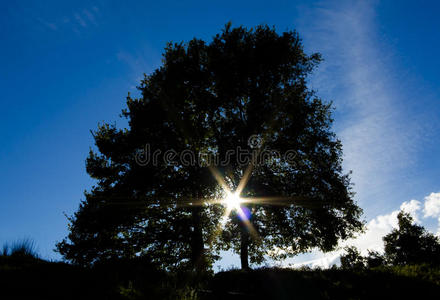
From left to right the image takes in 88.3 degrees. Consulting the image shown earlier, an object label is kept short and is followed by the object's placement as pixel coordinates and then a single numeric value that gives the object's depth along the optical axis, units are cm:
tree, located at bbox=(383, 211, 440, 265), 4841
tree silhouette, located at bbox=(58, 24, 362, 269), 1570
